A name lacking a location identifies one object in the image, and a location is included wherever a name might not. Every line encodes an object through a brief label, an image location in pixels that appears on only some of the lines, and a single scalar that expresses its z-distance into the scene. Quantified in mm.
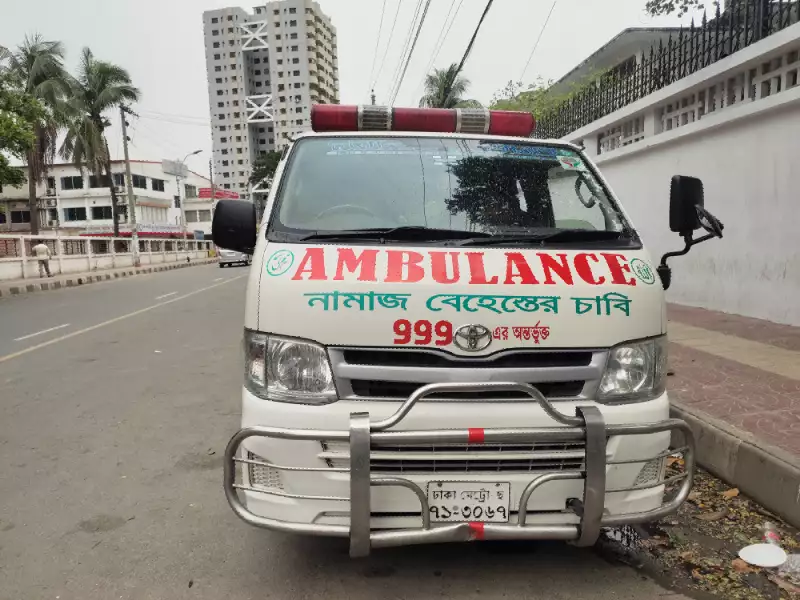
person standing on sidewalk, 21250
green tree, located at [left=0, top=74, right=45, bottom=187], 15023
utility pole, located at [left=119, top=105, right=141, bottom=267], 32250
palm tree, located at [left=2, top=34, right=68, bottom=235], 28422
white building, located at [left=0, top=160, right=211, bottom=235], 53625
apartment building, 101312
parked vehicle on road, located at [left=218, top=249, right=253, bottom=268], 32328
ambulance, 2154
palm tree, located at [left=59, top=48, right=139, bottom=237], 33781
